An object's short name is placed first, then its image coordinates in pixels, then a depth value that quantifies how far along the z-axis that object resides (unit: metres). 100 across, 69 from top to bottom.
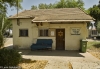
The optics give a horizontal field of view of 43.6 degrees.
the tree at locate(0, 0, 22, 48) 8.89
